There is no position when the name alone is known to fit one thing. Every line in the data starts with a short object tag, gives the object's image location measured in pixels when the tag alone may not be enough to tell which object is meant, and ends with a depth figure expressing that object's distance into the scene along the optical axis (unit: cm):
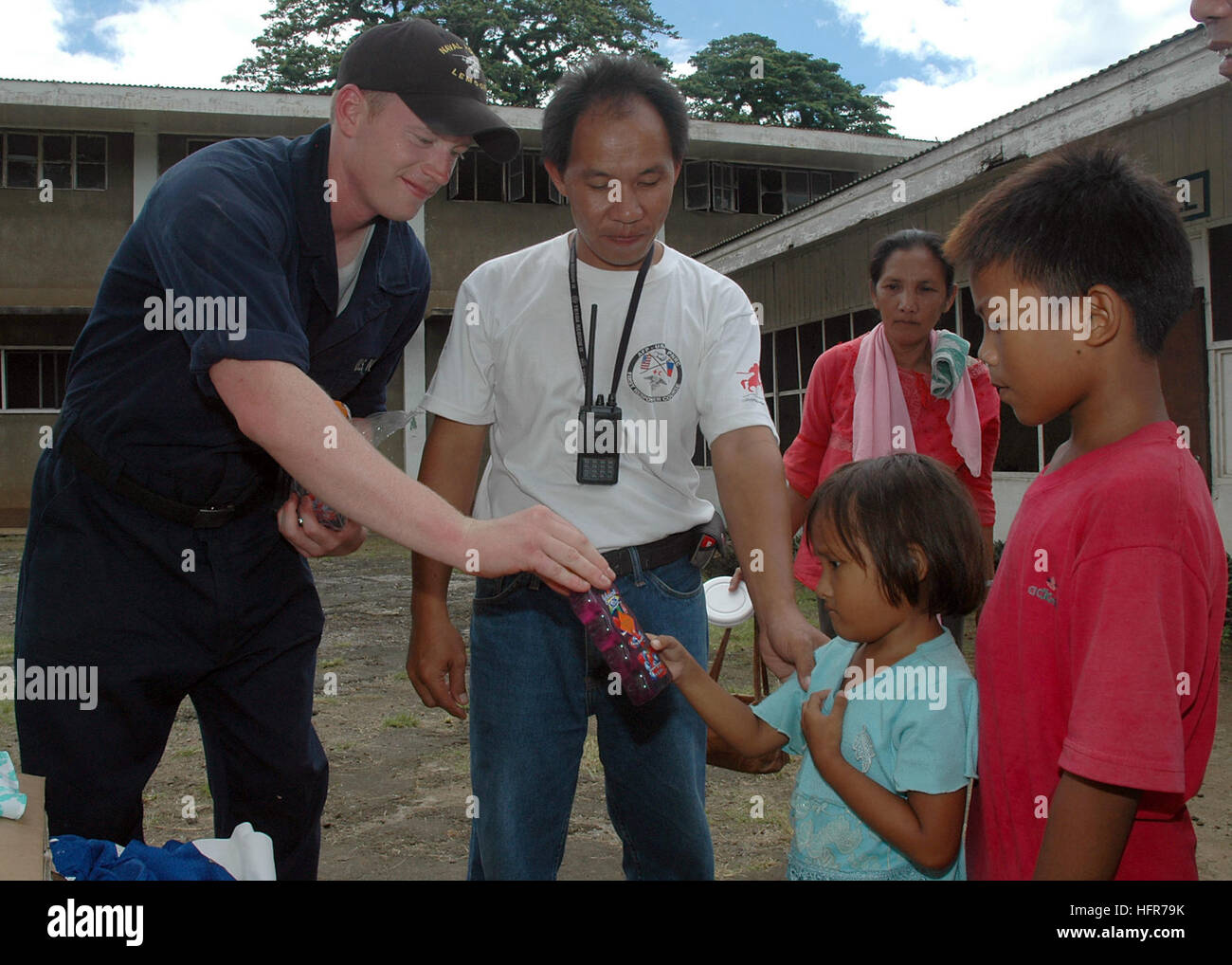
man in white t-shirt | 227
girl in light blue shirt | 169
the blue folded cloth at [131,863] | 158
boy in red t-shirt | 136
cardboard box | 147
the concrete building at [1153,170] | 653
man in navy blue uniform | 207
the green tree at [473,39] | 2681
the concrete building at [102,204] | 1577
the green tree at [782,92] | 3222
